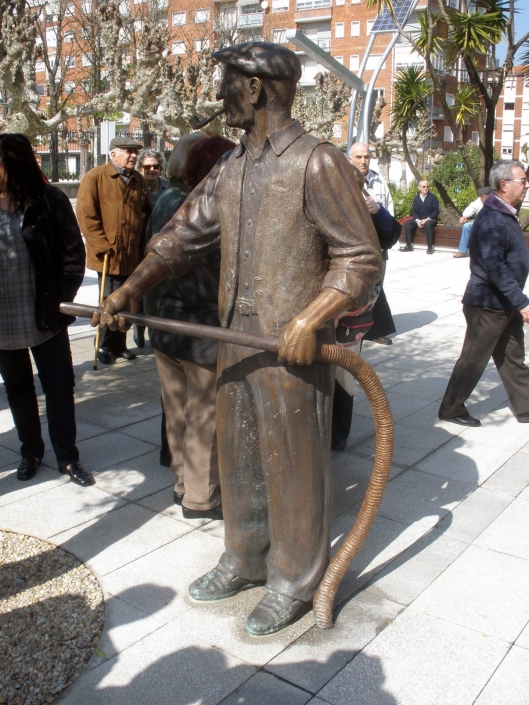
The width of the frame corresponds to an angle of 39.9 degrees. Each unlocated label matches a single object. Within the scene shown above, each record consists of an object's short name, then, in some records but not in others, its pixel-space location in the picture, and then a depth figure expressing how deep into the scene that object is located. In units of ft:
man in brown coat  21.29
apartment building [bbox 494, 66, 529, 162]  249.96
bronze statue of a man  8.20
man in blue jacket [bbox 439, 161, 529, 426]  16.12
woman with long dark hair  12.69
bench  53.11
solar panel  45.80
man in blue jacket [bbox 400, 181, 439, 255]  52.44
